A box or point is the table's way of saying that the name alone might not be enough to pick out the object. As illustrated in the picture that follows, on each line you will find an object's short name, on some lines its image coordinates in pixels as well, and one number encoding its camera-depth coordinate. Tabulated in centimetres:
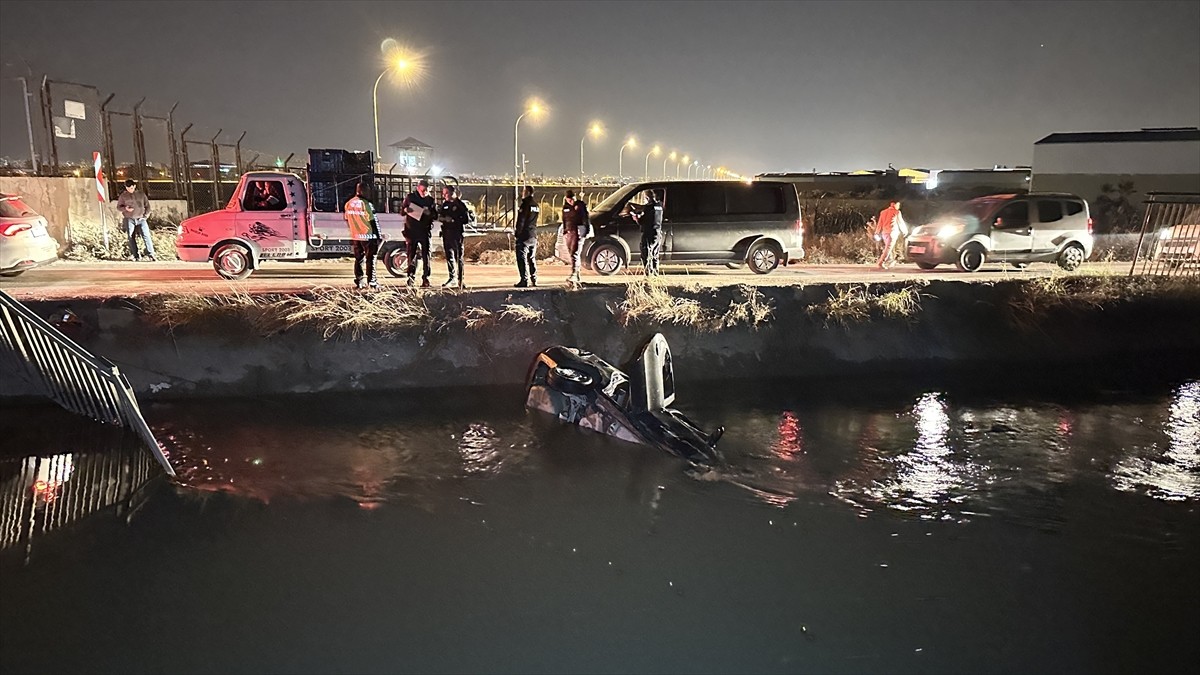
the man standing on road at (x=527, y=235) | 1243
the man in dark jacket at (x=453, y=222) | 1210
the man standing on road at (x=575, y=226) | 1317
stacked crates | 1417
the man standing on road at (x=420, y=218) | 1227
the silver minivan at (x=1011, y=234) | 1652
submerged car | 909
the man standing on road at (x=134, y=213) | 1586
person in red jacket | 1712
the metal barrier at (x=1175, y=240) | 1541
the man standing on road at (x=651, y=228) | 1358
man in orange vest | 1229
